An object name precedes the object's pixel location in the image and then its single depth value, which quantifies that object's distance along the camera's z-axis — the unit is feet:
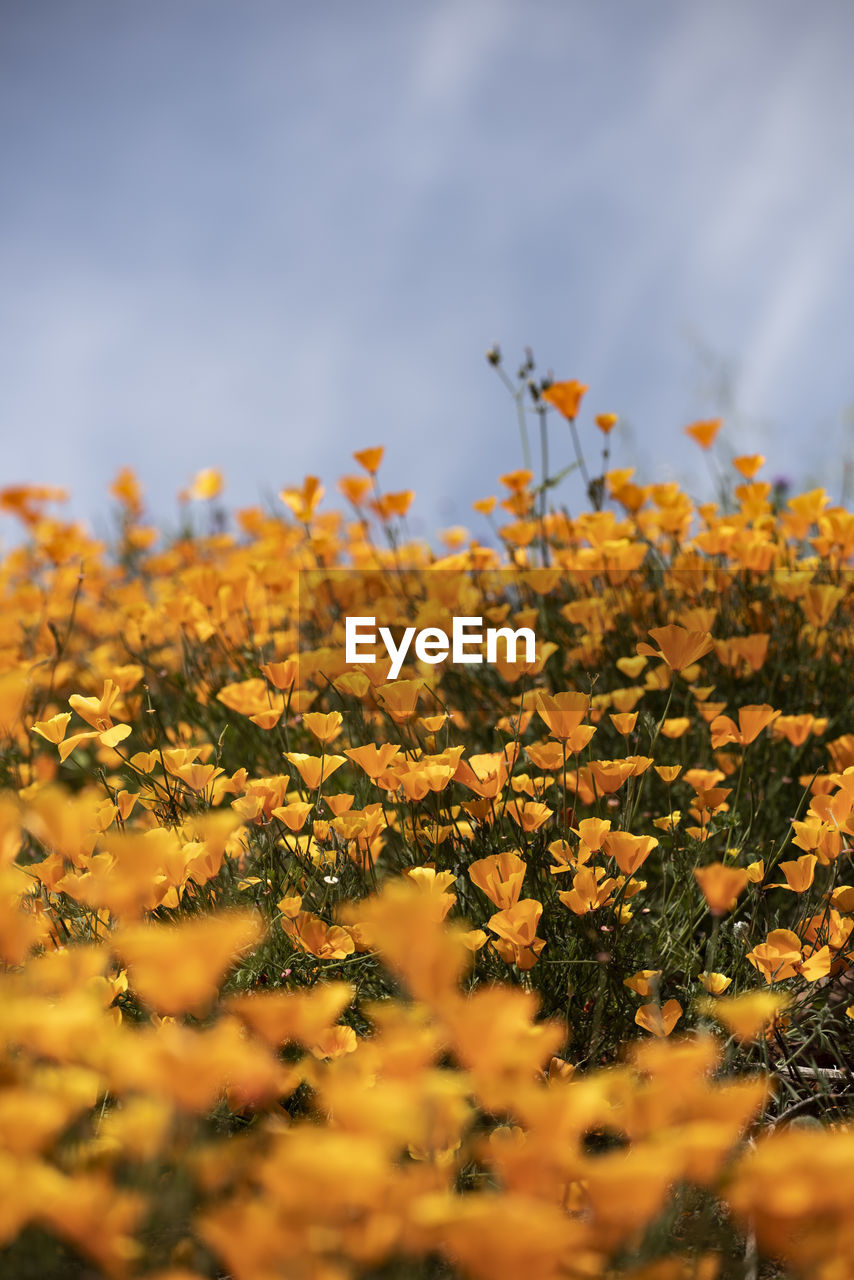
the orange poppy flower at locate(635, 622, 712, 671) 5.04
